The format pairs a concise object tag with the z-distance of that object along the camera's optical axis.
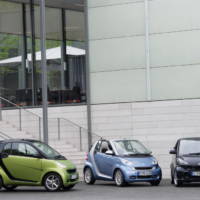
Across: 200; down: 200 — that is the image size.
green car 23.23
